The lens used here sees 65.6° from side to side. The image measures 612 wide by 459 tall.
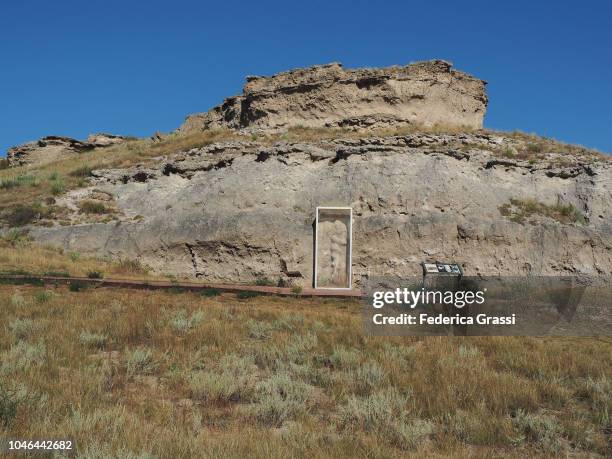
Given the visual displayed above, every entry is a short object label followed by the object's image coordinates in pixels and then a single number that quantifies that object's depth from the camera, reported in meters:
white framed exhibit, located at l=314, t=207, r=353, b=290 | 19.52
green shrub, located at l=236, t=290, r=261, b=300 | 14.35
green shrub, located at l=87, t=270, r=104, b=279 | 16.38
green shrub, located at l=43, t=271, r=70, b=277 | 16.33
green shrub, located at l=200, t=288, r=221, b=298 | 14.24
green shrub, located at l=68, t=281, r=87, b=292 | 13.65
